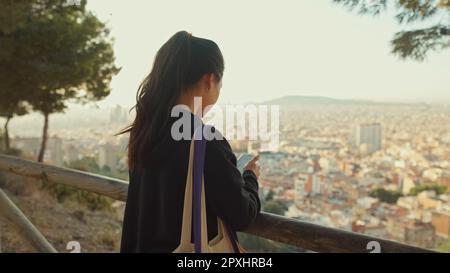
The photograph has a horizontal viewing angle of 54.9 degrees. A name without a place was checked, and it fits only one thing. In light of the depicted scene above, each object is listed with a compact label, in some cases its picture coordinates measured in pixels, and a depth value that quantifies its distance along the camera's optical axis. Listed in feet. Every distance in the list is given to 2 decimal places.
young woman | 3.20
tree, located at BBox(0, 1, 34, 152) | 17.56
